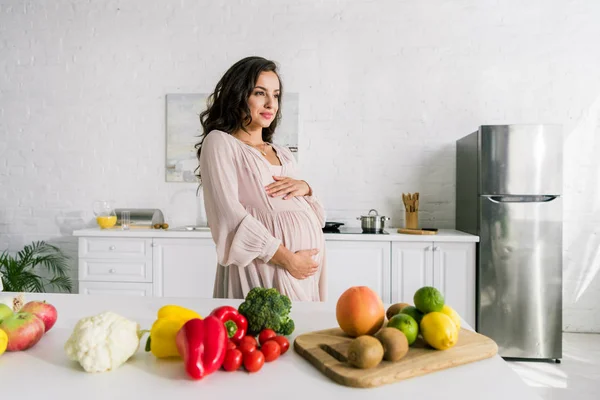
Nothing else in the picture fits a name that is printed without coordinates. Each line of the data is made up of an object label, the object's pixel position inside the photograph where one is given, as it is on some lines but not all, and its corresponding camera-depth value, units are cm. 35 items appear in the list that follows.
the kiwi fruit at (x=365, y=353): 90
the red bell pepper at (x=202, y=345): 89
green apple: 103
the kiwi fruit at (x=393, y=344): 93
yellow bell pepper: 97
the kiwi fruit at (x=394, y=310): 117
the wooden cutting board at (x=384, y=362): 89
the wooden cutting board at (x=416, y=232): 360
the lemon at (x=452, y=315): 106
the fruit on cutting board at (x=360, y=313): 105
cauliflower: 91
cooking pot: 368
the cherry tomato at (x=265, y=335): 103
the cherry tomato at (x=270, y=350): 98
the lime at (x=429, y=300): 105
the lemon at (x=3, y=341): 97
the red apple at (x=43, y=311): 112
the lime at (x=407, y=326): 100
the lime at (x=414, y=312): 106
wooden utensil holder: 398
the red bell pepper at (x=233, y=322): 99
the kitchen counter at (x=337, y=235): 350
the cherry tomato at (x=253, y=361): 93
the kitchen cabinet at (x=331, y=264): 352
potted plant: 387
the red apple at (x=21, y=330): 101
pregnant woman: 172
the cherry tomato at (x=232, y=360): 92
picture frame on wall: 427
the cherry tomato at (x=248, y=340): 97
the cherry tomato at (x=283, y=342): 102
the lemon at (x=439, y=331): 98
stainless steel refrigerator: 338
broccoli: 107
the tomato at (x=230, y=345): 94
